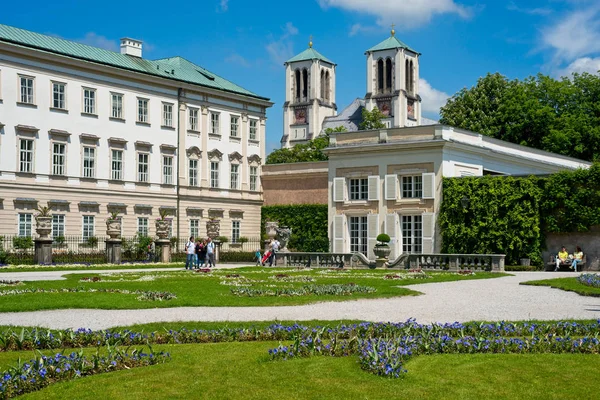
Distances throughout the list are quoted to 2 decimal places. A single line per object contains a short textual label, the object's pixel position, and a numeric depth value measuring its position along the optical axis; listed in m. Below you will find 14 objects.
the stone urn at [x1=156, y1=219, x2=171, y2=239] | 43.22
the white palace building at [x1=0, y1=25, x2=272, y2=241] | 45.28
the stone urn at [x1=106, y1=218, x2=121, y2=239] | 41.22
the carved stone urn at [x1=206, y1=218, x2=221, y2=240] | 46.28
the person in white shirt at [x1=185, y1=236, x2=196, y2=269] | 35.94
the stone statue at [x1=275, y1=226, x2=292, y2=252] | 40.44
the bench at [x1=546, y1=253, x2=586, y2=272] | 35.42
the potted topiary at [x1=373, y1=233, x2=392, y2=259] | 36.66
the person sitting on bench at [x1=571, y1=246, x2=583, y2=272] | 34.72
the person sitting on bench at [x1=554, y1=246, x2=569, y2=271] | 35.44
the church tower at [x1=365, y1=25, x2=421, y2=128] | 114.69
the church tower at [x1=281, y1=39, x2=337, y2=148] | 125.69
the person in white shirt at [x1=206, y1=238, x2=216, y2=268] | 38.66
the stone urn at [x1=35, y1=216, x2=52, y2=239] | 38.50
